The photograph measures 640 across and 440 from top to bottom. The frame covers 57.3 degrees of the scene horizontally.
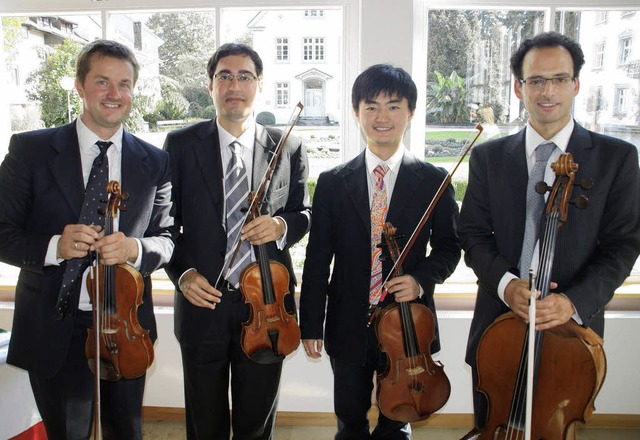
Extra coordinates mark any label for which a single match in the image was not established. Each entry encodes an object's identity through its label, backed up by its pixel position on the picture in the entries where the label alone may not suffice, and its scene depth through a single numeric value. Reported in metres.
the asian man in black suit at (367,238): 1.98
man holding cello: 1.67
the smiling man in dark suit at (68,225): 1.80
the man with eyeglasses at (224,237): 2.04
